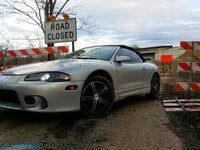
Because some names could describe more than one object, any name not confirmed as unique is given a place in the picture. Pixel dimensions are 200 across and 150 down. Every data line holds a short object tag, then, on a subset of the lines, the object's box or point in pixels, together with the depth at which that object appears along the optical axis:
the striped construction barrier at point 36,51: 5.53
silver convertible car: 2.80
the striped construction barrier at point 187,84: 4.22
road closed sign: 5.98
